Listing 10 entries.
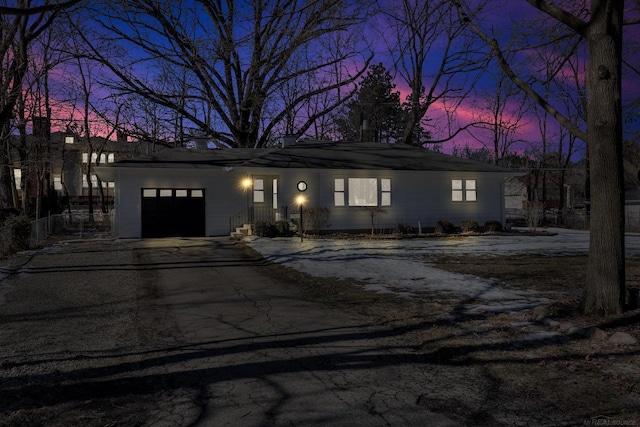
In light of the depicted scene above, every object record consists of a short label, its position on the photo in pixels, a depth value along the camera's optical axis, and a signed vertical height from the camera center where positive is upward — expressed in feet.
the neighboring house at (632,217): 103.45 -1.67
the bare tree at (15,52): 41.57 +15.51
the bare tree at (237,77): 51.93 +22.76
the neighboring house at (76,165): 159.53 +18.07
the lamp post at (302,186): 72.44 +4.15
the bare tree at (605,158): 21.95 +2.46
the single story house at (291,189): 70.59 +3.82
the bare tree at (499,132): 140.28 +25.23
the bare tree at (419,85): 110.63 +32.18
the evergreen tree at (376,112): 159.74 +35.84
